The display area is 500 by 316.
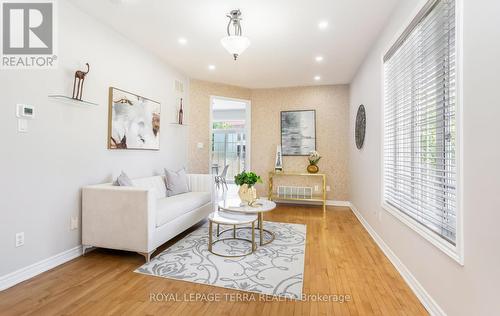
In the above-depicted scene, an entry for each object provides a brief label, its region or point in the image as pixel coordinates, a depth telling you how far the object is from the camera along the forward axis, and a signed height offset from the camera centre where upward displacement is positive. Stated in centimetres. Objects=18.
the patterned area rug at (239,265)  211 -107
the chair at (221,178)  494 -44
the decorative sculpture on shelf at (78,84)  259 +78
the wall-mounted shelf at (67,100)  242 +60
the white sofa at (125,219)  247 -65
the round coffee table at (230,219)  266 -69
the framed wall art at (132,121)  313 +50
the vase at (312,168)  526 -22
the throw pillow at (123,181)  281 -28
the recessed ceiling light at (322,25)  285 +157
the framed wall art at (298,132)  546 +57
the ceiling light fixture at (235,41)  254 +121
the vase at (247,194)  315 -47
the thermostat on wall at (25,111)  212 +40
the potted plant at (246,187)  315 -38
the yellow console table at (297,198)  499 -75
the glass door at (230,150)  777 +24
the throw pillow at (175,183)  373 -39
